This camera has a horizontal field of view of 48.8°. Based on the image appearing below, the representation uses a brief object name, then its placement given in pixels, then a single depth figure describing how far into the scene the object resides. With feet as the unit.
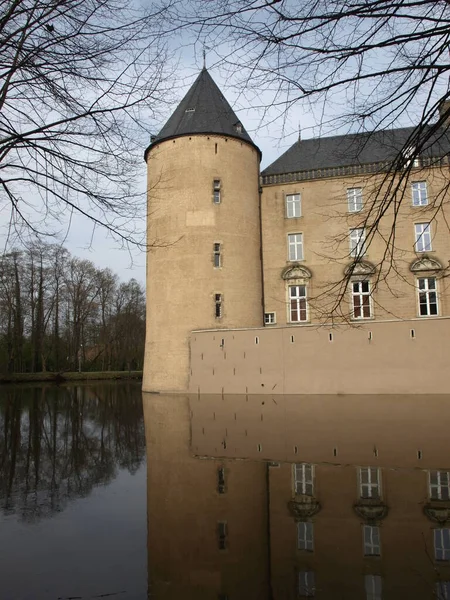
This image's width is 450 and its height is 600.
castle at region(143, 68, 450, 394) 65.77
